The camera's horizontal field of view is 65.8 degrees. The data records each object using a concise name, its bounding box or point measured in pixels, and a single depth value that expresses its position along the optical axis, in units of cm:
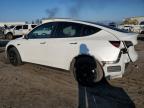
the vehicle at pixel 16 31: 1304
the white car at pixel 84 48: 276
